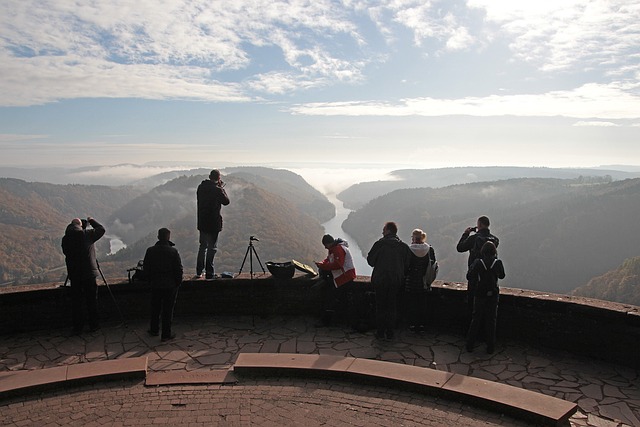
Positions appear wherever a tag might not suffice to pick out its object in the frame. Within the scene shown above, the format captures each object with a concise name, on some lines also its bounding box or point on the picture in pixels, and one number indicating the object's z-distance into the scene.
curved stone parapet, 6.34
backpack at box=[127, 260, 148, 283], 7.88
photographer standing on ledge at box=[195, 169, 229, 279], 8.53
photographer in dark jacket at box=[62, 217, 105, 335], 7.33
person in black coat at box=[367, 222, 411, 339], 7.18
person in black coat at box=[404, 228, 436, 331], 7.39
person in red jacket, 7.67
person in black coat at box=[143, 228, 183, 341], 7.09
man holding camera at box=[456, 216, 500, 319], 6.95
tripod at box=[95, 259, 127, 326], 7.74
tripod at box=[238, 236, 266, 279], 8.19
